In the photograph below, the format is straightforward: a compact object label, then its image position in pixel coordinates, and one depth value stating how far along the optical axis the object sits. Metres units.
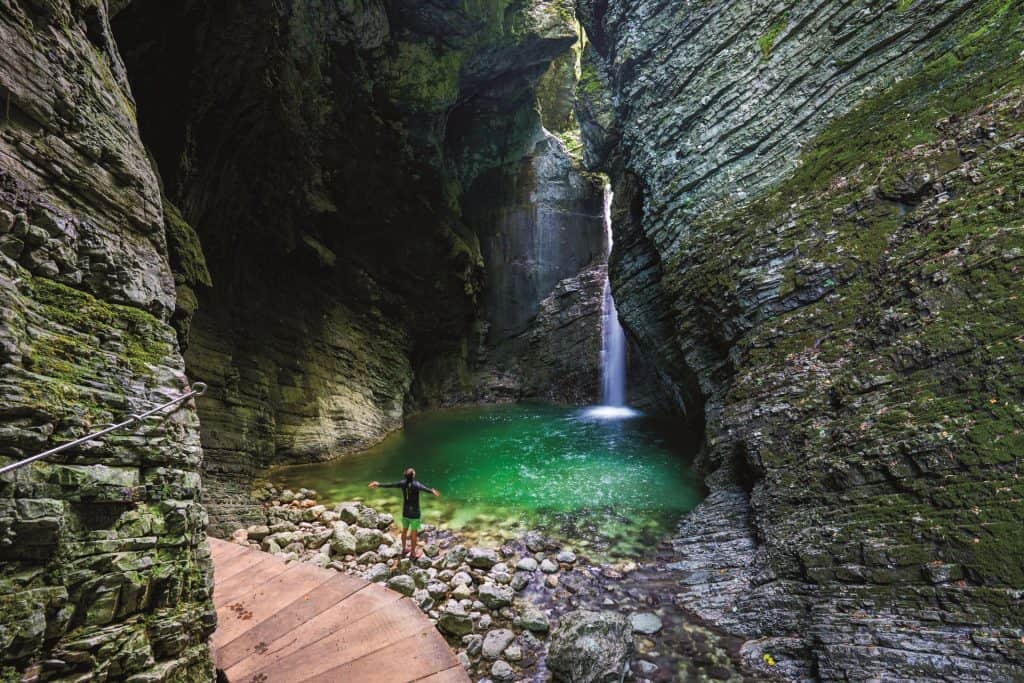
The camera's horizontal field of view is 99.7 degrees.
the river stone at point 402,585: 5.66
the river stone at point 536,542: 7.40
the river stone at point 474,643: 4.97
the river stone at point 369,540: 7.15
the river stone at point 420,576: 6.07
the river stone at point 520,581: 6.36
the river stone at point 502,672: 4.66
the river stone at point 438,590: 5.88
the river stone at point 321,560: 6.40
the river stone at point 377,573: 6.13
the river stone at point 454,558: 6.76
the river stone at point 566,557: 7.04
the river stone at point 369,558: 6.83
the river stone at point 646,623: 5.44
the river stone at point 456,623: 5.17
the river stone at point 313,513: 8.35
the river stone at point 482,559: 6.82
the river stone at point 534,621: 5.40
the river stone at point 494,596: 5.84
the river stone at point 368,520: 8.10
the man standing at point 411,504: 6.91
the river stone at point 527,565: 6.81
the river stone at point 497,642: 4.93
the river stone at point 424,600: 5.59
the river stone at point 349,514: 8.24
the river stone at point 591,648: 4.51
